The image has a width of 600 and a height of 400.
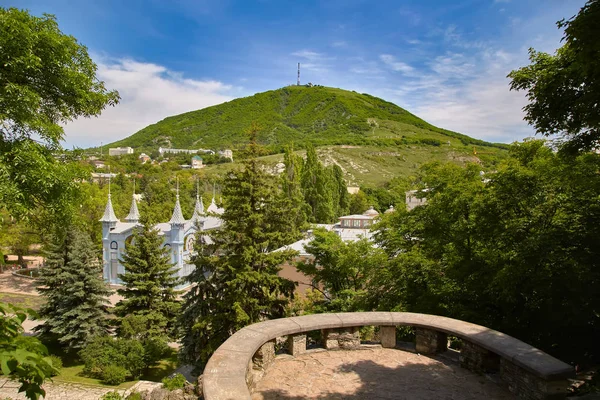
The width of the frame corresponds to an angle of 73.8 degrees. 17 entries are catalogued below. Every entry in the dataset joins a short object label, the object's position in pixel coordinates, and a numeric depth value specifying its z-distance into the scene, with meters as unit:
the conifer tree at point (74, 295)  18.39
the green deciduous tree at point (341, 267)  14.60
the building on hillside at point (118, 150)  178.62
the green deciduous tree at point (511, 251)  7.06
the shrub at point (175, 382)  6.67
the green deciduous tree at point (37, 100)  6.95
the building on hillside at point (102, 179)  63.29
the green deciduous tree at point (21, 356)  2.51
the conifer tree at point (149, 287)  18.64
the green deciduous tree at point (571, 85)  4.92
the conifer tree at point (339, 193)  51.28
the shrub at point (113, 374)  15.84
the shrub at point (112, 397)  9.52
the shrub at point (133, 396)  9.08
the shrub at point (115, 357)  16.41
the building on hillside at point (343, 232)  25.14
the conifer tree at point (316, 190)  45.81
